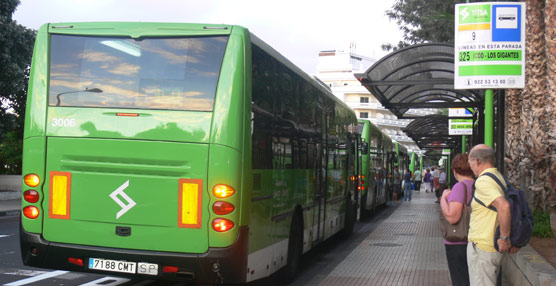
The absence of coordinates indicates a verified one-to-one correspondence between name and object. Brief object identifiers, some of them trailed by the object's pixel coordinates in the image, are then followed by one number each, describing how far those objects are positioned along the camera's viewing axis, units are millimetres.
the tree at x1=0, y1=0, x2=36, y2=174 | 24703
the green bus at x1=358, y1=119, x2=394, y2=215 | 21898
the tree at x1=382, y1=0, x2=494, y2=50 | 25922
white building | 130125
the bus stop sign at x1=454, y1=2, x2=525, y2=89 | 9156
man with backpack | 5105
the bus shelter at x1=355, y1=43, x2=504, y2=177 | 14406
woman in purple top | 5867
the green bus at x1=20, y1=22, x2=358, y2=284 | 6641
